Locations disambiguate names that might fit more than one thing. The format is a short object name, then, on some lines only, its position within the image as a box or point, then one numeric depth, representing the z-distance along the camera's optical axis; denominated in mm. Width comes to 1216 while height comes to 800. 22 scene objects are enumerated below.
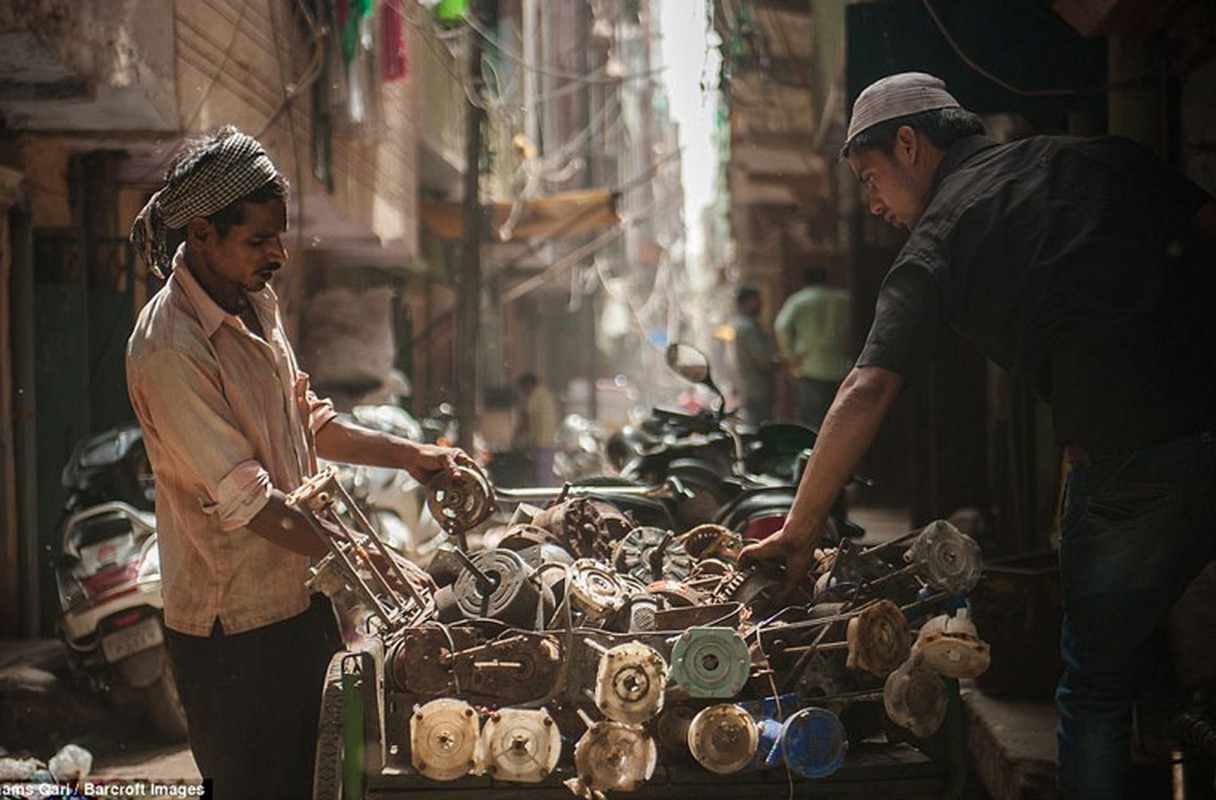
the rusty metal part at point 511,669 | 3051
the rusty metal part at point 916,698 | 2883
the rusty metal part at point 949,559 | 3055
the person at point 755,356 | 13586
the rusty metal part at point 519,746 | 2873
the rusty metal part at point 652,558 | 3836
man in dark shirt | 3176
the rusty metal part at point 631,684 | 2855
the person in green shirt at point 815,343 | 11820
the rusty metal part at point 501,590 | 3202
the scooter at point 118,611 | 6211
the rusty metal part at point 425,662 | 3066
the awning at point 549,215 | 16594
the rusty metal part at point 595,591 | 3307
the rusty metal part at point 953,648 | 2842
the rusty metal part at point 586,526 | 4160
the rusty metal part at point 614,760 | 2877
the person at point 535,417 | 17141
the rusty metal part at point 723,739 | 2863
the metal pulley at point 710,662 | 2848
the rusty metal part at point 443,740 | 2879
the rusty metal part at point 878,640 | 2928
